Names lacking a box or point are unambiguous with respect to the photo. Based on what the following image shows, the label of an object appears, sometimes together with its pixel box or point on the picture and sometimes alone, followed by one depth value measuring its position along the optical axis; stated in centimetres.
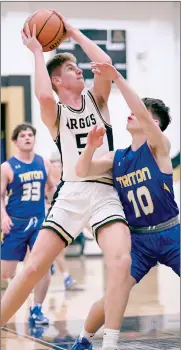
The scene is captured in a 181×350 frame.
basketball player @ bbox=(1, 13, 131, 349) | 602
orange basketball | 655
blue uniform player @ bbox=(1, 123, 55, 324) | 1009
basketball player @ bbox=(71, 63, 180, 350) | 637
